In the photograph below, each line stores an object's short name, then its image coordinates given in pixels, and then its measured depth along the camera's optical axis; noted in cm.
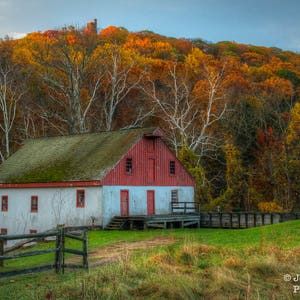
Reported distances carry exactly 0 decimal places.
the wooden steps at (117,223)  3612
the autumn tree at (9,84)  5962
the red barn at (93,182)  3753
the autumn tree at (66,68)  5716
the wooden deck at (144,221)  3622
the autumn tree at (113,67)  5909
